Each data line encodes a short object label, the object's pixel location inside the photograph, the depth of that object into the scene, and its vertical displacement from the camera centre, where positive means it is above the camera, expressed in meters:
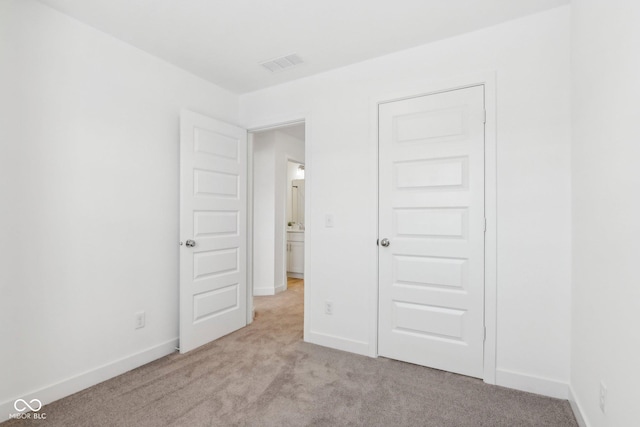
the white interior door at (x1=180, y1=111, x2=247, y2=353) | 2.69 -0.17
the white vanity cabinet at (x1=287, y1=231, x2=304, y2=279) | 5.90 -0.81
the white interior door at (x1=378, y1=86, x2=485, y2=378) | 2.23 -0.13
